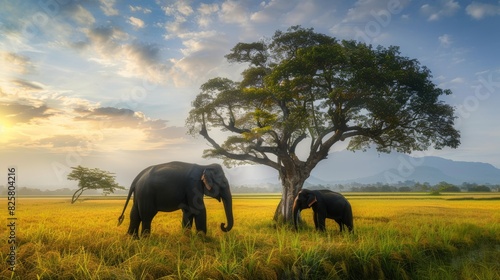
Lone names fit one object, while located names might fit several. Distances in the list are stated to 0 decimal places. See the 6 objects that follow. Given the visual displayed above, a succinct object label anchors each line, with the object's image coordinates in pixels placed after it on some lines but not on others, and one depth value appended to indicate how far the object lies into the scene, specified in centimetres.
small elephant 1332
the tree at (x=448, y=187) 9416
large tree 1545
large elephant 933
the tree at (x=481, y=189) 10045
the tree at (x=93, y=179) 5219
